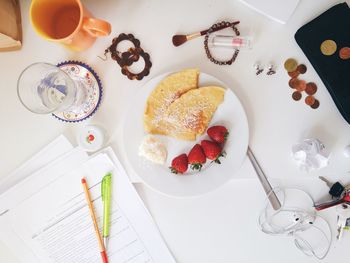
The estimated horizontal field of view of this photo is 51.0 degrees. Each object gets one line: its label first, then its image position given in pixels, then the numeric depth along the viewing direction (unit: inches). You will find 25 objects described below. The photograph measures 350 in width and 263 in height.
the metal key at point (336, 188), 32.7
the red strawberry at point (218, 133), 32.1
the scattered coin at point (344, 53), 31.7
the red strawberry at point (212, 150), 31.9
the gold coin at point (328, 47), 32.0
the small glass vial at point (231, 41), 32.7
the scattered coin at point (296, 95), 32.9
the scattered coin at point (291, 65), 32.9
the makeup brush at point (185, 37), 33.1
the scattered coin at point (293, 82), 32.9
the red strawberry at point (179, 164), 32.7
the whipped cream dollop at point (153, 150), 32.8
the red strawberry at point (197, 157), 32.5
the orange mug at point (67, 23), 29.6
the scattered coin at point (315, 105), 32.9
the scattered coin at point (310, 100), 32.8
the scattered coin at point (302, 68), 32.8
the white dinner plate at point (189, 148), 32.7
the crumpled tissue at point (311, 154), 31.8
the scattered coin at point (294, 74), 32.9
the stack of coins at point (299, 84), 32.8
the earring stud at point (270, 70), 32.8
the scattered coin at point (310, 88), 32.8
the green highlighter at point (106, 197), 34.5
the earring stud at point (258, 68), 33.0
